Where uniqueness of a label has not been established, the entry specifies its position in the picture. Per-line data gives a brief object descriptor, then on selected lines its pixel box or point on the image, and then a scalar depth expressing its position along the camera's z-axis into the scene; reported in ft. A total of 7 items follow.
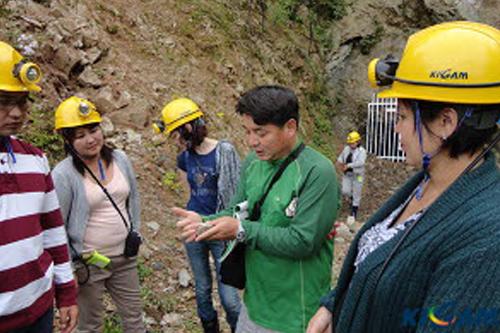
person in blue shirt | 11.44
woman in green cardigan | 3.28
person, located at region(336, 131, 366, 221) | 29.19
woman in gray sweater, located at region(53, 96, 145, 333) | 9.55
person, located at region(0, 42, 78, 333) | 6.32
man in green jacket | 6.34
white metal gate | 42.11
